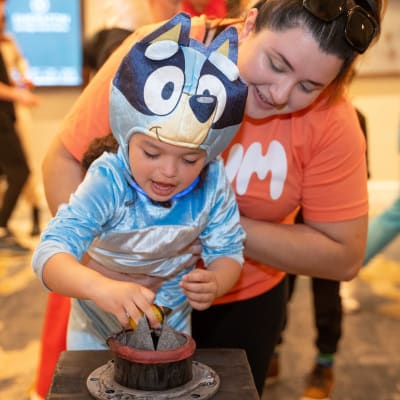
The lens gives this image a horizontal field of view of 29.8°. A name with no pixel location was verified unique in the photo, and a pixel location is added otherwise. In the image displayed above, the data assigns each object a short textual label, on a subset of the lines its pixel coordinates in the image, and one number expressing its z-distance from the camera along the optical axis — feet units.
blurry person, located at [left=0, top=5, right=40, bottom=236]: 12.73
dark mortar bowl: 3.15
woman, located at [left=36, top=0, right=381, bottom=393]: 3.94
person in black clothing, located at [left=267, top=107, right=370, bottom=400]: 7.94
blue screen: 14.90
